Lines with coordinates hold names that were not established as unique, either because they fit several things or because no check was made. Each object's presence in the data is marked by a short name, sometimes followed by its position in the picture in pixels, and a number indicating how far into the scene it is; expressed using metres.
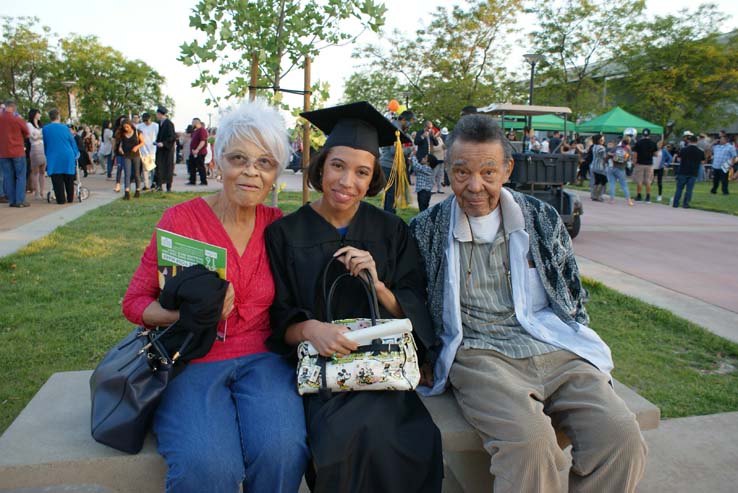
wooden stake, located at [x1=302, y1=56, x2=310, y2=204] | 3.90
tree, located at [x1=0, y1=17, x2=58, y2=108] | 42.81
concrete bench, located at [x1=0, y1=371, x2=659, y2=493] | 2.03
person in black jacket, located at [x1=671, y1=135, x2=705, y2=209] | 14.45
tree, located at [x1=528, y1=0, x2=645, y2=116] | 30.56
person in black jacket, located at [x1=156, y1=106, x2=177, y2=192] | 14.26
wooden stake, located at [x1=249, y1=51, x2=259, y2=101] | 3.72
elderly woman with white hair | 1.99
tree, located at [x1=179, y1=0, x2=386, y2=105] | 3.47
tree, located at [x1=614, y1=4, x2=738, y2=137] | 29.73
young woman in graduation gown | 2.03
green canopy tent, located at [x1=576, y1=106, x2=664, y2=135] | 26.06
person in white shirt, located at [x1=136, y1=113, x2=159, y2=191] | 13.62
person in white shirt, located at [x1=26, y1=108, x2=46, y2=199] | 12.70
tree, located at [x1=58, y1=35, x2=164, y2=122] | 45.69
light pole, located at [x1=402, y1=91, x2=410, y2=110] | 29.92
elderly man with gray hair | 2.08
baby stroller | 12.47
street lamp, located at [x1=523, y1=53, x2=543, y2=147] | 20.42
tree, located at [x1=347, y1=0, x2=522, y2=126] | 27.52
